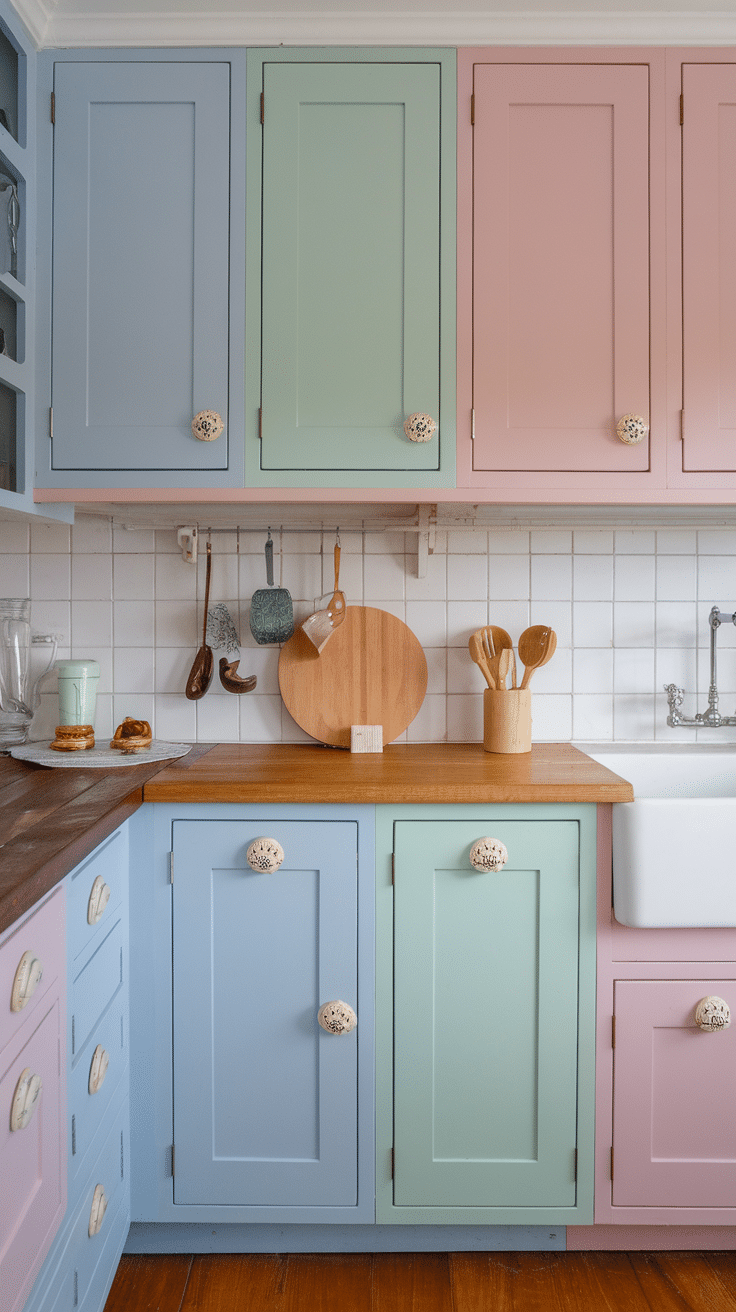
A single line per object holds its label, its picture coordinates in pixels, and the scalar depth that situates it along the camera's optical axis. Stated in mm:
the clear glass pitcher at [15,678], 1850
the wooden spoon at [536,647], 1849
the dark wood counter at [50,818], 958
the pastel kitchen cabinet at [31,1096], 908
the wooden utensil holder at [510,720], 1803
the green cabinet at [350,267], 1621
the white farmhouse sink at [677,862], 1395
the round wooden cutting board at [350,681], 1933
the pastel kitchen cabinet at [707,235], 1637
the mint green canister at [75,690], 1838
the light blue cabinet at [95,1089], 1148
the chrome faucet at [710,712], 1911
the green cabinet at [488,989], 1465
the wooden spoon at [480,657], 1879
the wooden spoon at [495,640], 1920
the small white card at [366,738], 1847
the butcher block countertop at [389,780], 1441
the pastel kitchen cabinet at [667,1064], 1463
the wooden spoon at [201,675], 1937
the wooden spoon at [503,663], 1853
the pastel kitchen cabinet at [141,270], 1626
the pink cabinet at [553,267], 1628
